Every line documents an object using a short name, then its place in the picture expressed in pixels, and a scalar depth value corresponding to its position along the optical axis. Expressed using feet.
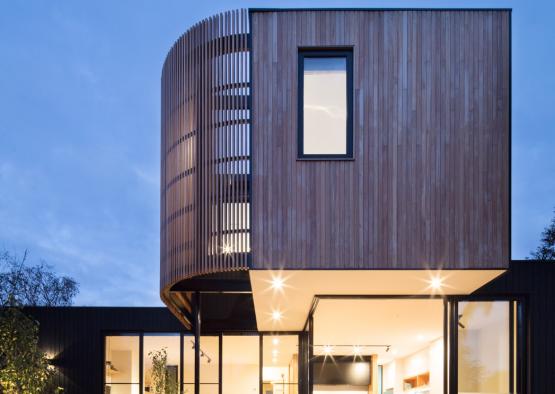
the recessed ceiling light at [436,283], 25.45
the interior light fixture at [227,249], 25.91
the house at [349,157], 23.36
